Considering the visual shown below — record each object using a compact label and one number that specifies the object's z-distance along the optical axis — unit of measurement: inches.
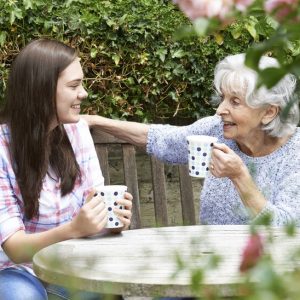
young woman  143.7
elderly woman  150.4
